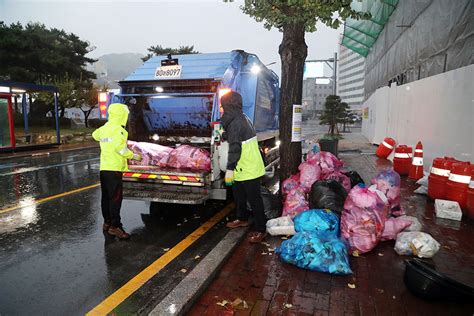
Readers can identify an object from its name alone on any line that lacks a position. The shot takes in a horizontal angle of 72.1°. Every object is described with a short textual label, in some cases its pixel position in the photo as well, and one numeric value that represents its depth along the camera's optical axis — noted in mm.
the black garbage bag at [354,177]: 5494
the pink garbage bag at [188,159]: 5020
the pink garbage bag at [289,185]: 4984
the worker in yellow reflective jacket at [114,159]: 4270
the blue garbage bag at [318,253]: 3242
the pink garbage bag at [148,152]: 5426
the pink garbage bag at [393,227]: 3988
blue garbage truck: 4750
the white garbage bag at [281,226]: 4152
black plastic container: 2688
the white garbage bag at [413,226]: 4043
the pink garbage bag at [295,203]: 4555
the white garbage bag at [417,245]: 3586
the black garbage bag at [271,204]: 4902
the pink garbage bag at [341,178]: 4977
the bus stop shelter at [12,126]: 13594
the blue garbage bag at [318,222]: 3729
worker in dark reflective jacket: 4098
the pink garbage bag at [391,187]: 4781
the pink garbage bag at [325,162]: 5355
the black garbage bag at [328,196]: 4162
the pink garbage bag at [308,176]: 4988
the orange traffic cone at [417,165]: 7238
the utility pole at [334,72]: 24820
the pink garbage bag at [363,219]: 3713
